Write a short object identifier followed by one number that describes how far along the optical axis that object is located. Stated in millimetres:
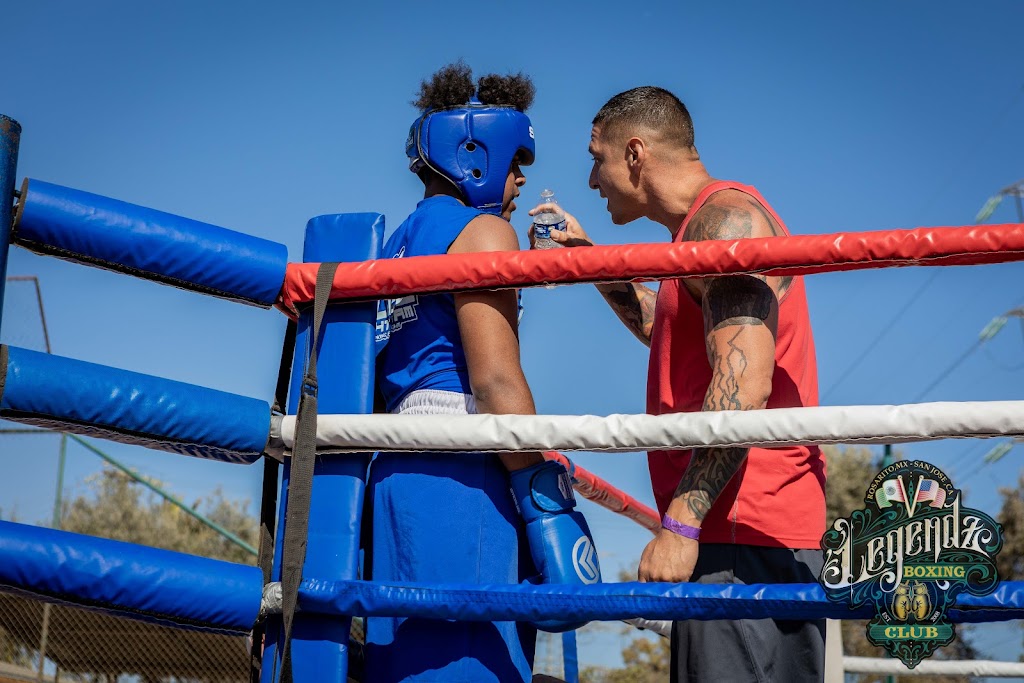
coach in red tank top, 2383
